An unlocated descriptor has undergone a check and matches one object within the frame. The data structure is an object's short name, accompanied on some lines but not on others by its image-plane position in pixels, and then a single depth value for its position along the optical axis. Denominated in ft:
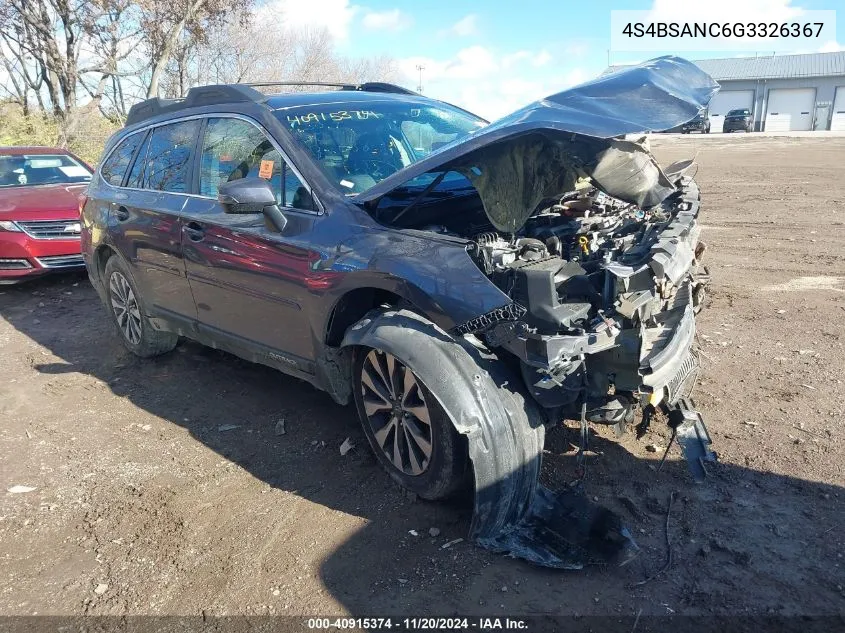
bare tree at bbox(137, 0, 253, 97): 60.59
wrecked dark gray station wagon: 9.18
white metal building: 163.02
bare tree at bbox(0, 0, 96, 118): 56.08
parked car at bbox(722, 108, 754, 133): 147.33
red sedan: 25.72
